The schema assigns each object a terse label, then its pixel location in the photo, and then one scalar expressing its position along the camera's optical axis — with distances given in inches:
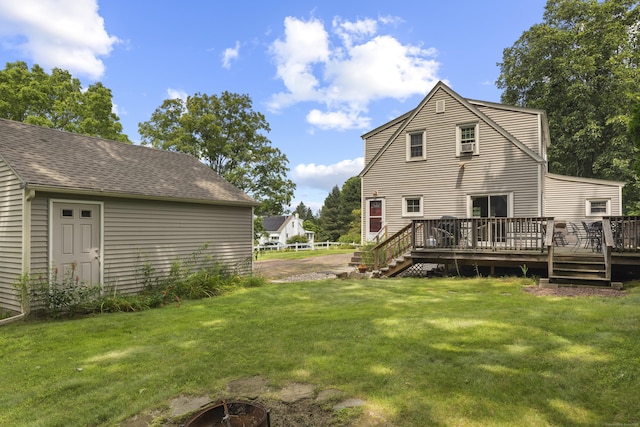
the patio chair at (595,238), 369.4
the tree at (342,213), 2127.2
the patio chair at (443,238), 405.7
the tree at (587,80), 839.1
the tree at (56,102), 788.0
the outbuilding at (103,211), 281.0
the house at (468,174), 514.0
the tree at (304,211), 3676.2
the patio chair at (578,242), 421.3
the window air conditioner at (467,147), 545.3
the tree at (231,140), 903.1
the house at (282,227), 2209.6
